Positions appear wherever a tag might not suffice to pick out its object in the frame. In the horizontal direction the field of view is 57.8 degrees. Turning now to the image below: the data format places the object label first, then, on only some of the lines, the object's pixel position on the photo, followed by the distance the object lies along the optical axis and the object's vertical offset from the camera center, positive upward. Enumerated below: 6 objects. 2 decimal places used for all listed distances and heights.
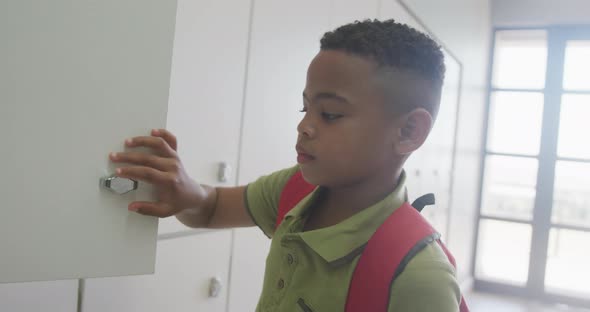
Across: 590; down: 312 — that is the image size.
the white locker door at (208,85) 1.25 +0.16
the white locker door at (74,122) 0.59 +0.02
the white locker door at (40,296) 0.90 -0.29
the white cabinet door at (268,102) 1.55 +0.17
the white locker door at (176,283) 1.09 -0.32
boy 0.75 +0.01
